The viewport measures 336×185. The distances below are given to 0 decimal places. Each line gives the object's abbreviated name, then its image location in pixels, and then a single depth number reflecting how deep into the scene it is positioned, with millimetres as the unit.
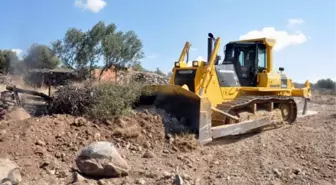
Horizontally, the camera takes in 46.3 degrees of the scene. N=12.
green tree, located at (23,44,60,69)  13445
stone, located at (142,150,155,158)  6564
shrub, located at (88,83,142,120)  7322
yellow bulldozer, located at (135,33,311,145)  8195
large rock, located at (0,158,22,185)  4898
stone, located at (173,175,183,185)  5263
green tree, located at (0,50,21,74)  14546
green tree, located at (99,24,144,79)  29062
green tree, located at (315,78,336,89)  46719
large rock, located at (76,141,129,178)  5461
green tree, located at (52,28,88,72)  29156
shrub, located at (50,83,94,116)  7658
